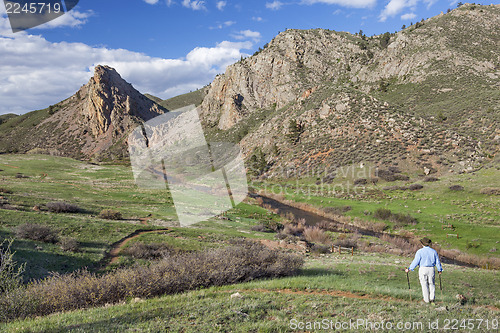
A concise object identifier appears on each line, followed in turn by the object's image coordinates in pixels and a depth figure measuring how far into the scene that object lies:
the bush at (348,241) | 26.38
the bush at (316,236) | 28.81
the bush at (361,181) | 53.42
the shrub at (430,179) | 46.71
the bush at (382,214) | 36.03
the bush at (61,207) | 22.70
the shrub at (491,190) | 36.13
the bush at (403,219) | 33.50
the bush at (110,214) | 24.31
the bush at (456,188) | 40.42
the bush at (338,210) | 41.12
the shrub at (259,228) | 31.02
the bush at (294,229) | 31.97
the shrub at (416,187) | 44.91
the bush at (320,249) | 22.83
